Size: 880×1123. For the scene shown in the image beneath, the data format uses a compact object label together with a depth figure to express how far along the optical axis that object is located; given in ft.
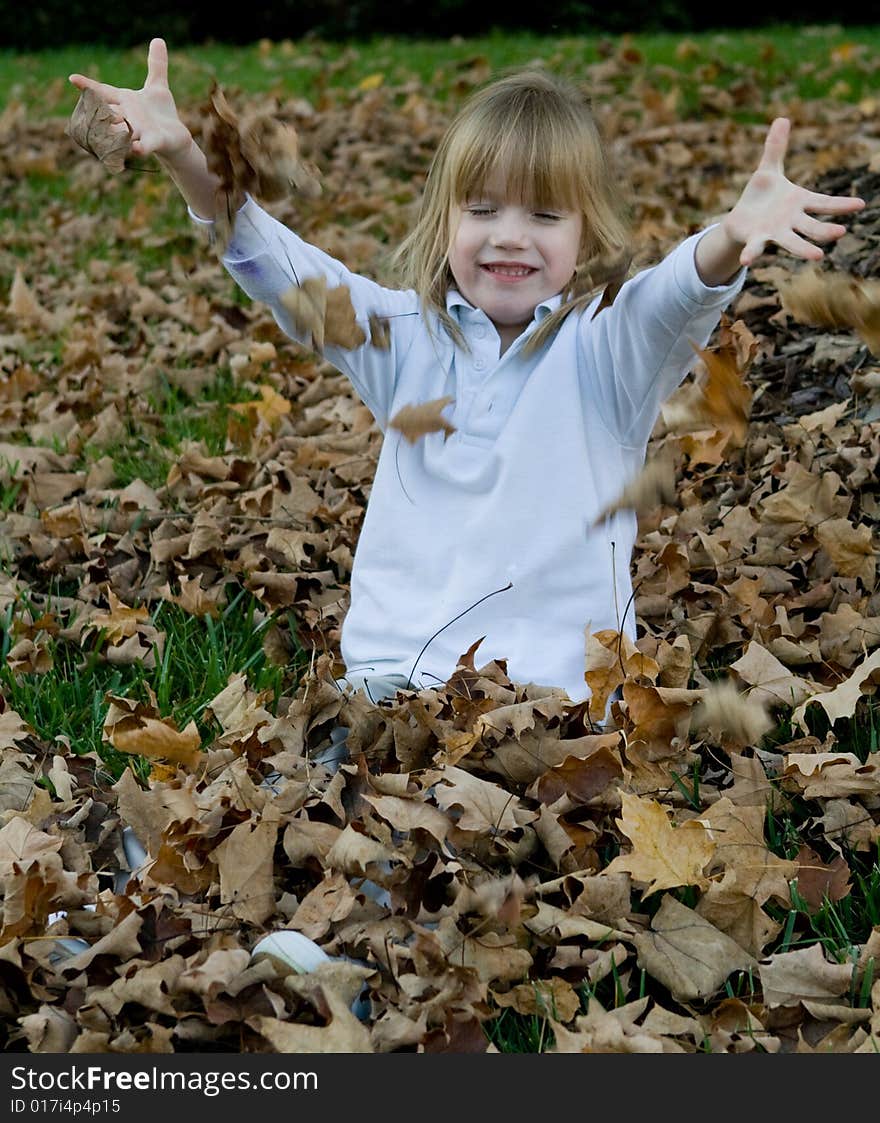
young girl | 8.13
